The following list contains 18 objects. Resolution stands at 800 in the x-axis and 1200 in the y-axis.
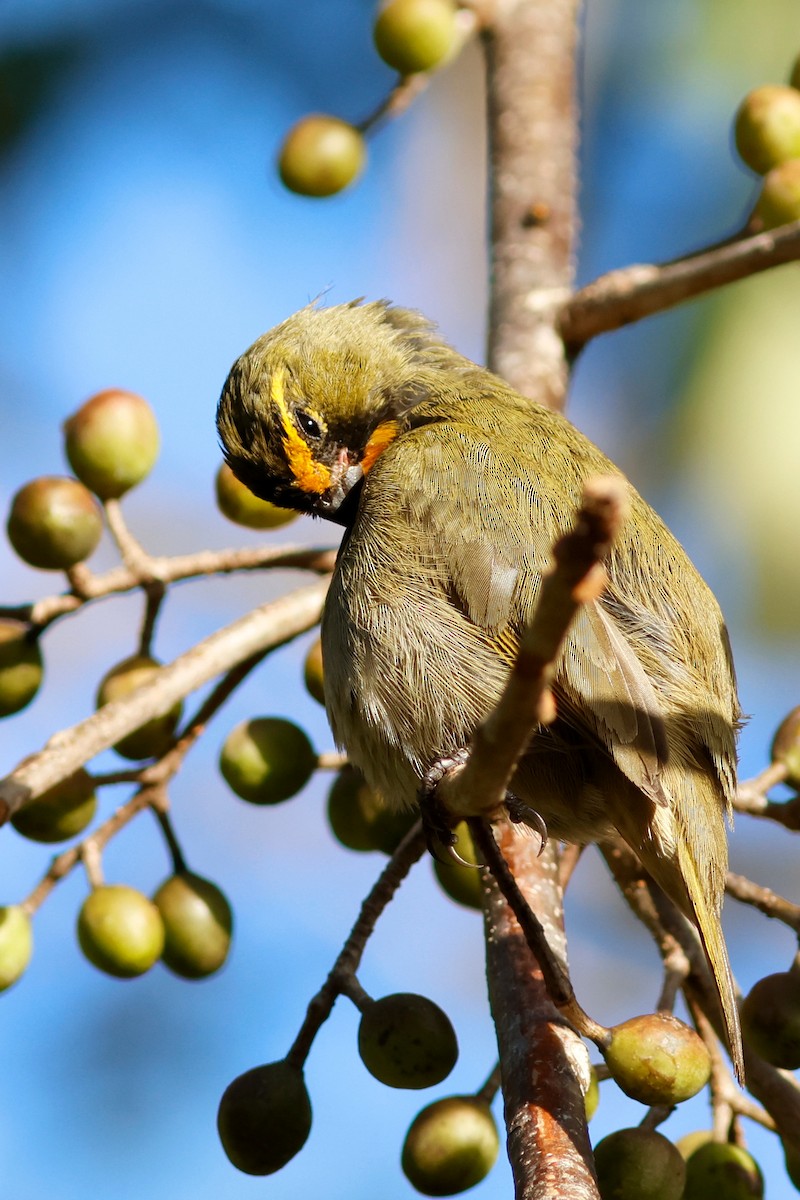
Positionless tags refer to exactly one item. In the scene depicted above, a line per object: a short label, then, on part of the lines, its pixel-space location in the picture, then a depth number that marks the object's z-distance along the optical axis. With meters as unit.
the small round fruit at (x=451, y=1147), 5.34
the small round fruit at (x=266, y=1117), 5.21
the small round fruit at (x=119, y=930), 5.91
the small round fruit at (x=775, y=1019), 5.16
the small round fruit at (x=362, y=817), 6.29
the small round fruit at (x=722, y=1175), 5.41
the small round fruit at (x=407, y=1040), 5.16
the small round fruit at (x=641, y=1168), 4.90
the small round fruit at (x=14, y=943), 5.77
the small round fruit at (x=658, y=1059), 4.71
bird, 5.52
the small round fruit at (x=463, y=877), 6.05
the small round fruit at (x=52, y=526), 6.24
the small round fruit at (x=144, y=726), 6.25
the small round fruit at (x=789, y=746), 6.13
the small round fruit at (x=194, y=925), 6.20
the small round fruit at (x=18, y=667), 6.26
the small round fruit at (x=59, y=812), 6.12
